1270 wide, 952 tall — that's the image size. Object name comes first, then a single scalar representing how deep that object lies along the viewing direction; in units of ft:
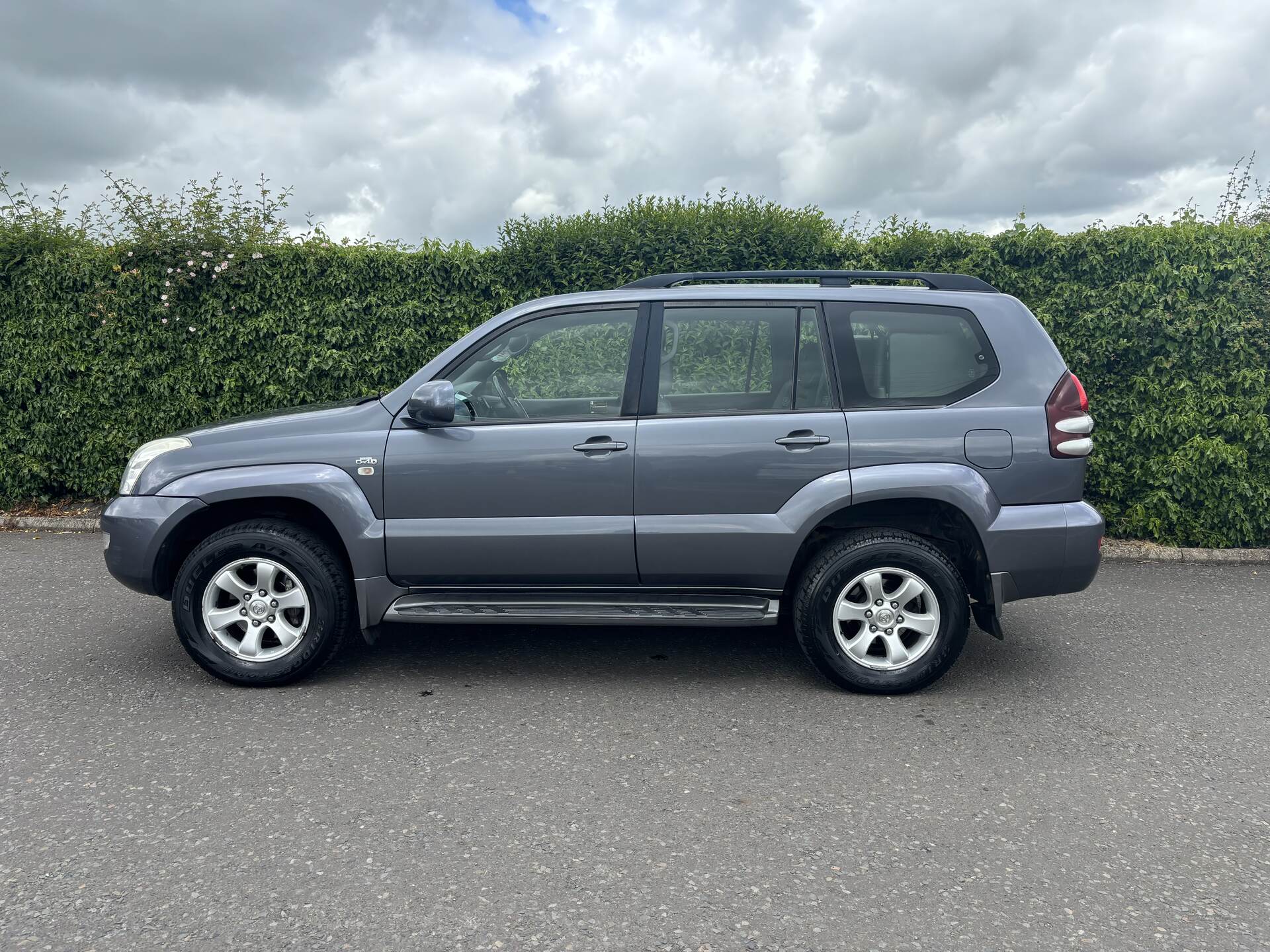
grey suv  14.01
